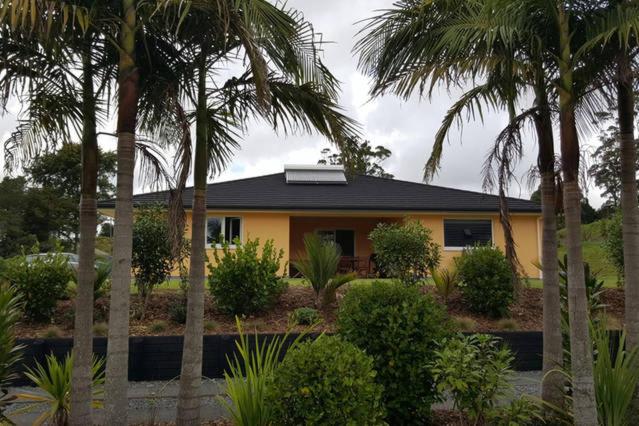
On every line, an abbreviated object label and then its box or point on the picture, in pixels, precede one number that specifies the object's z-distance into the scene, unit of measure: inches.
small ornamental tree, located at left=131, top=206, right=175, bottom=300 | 340.5
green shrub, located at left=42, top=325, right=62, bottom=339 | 297.8
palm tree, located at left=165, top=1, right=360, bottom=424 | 154.1
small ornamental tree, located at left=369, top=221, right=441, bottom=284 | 385.4
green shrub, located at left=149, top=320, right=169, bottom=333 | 313.8
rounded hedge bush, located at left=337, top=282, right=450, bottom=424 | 177.9
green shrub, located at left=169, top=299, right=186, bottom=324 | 329.4
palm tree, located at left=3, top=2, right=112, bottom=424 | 163.0
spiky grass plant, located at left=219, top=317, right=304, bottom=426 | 159.5
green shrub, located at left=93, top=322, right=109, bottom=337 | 296.8
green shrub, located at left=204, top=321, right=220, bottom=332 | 315.3
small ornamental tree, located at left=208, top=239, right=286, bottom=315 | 334.0
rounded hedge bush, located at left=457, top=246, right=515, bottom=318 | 352.8
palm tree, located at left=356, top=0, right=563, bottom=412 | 179.2
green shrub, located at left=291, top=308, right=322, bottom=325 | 329.4
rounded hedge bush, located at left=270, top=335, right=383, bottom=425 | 142.1
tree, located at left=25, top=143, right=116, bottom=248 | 1224.8
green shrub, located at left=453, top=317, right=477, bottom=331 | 328.8
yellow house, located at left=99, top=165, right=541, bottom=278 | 690.8
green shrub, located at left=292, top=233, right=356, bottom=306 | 356.8
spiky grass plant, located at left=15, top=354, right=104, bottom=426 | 178.1
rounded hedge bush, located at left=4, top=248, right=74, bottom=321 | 318.3
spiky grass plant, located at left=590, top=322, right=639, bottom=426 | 164.4
